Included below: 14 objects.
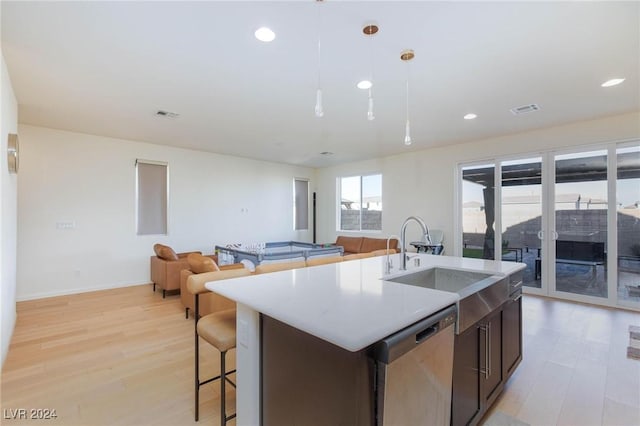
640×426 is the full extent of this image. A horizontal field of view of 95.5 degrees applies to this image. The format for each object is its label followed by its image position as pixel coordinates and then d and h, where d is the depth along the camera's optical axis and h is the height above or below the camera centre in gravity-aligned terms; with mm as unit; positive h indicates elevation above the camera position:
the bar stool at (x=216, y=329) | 1771 -769
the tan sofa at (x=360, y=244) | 6883 -801
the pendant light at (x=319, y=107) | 2177 +784
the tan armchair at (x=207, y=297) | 3367 -1004
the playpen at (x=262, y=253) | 4609 -740
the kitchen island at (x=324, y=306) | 1118 -437
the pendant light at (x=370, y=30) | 2240 +1424
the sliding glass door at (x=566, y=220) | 4281 -142
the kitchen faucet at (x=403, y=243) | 2173 -245
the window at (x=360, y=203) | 7641 +227
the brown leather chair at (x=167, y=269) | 4754 -945
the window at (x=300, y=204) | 8373 +214
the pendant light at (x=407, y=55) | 2590 +1424
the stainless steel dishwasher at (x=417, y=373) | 1095 -688
